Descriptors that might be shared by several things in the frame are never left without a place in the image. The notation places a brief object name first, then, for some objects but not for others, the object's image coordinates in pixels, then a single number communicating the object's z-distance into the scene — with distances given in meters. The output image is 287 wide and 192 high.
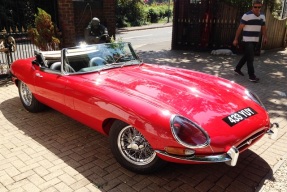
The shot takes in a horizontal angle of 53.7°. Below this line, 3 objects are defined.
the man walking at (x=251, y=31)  7.02
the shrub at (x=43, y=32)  7.50
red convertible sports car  2.74
